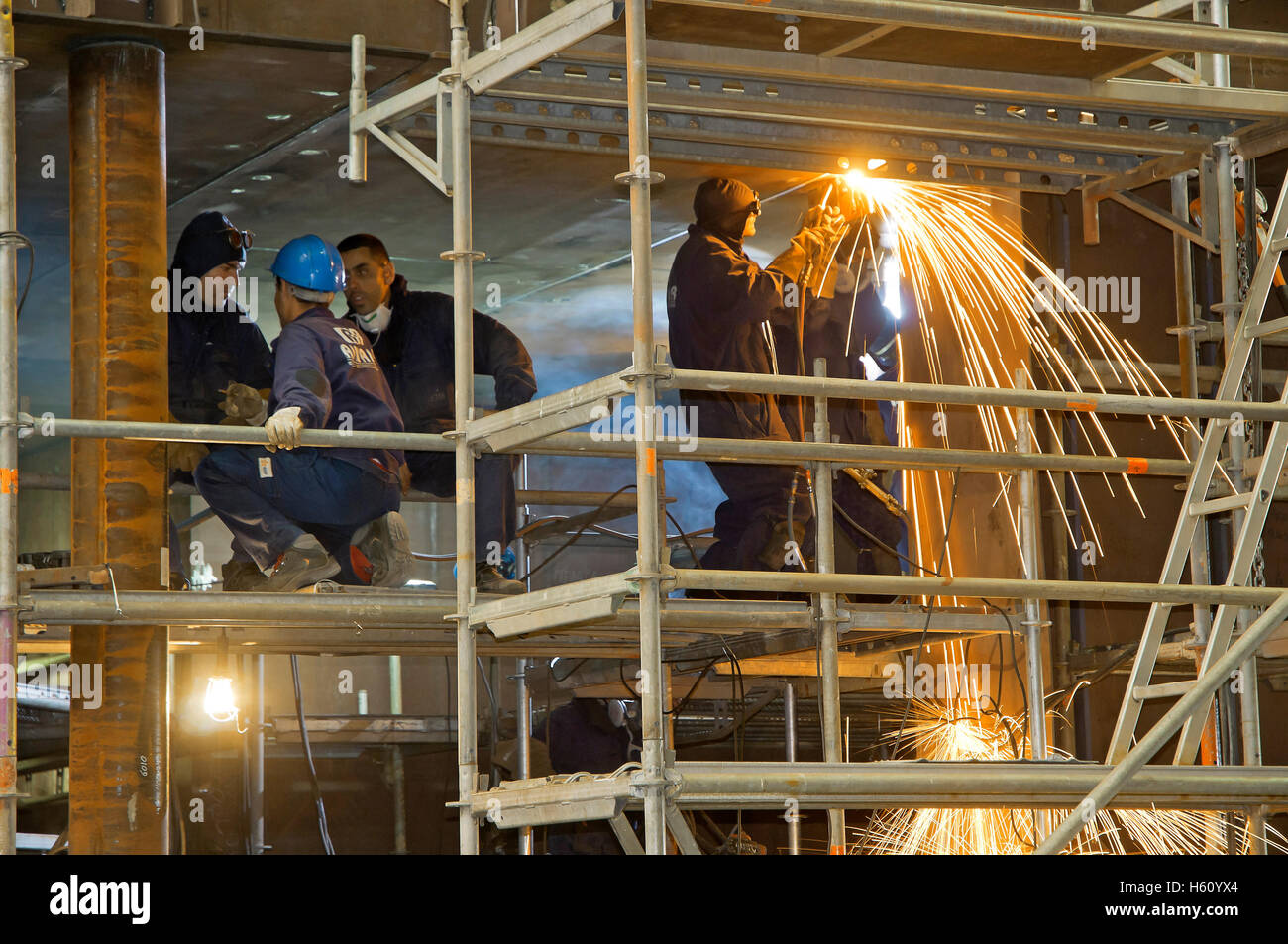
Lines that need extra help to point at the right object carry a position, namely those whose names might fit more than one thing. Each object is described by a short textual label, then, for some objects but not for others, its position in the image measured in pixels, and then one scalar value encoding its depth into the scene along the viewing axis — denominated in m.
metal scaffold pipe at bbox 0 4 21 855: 10.73
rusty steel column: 12.98
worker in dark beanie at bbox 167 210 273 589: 14.53
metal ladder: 11.72
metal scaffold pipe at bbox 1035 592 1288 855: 9.80
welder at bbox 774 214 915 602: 15.26
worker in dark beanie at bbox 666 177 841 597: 14.27
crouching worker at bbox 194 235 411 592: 13.01
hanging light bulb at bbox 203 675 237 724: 18.80
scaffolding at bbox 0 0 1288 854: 9.32
